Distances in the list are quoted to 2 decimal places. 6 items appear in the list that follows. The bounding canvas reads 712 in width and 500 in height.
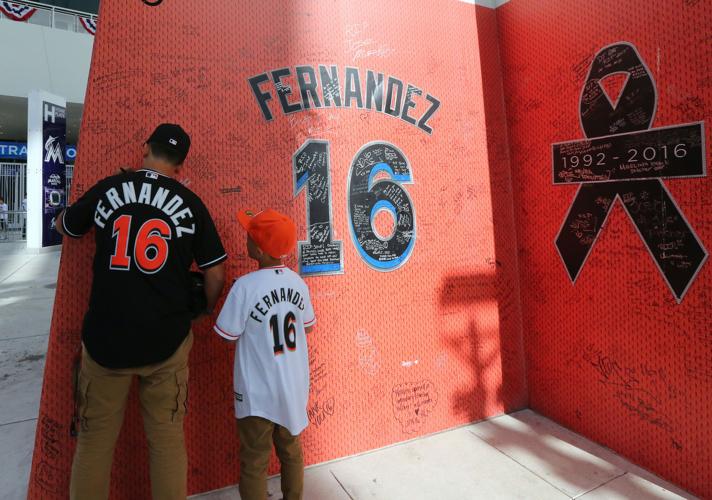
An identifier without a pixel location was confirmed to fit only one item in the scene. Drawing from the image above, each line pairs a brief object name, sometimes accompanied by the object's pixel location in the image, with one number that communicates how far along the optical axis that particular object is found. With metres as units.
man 1.64
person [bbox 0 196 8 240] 13.97
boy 1.81
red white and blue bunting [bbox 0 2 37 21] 11.76
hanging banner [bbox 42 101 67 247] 10.38
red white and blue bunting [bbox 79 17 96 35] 12.70
